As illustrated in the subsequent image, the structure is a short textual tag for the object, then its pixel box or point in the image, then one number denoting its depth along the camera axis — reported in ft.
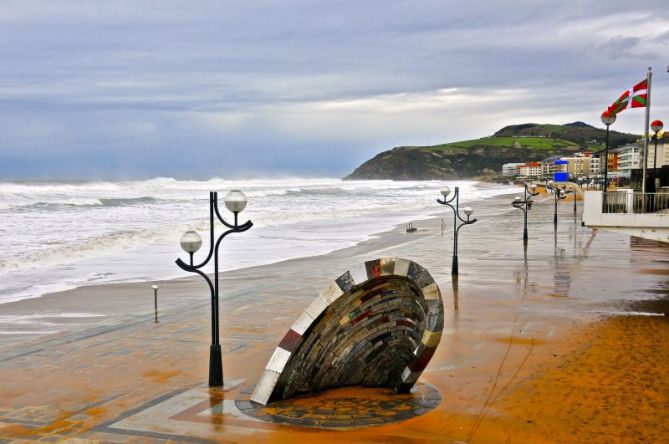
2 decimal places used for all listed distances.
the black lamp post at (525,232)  124.77
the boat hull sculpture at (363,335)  33.68
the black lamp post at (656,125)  104.06
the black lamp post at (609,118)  89.74
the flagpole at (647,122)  76.57
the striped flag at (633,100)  83.51
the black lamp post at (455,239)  81.34
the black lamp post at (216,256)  38.52
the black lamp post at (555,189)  181.04
